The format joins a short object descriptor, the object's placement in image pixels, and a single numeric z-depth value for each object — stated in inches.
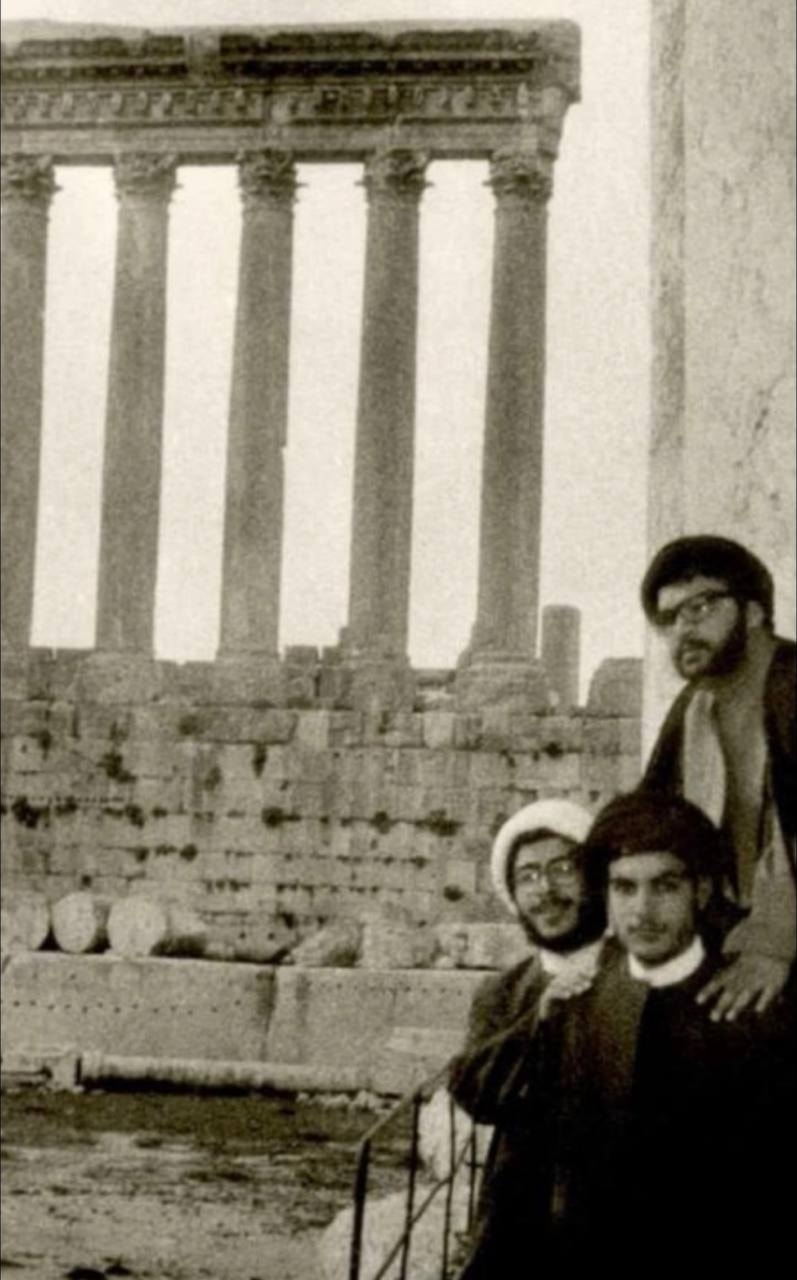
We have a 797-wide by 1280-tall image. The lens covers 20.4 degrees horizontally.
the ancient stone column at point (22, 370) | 987.9
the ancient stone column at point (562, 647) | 1142.3
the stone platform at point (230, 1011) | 693.3
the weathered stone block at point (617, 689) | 884.6
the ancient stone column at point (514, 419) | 946.7
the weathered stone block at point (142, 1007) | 697.0
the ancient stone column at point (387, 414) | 951.6
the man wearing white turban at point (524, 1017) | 120.6
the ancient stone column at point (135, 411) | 973.8
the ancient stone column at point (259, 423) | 967.0
